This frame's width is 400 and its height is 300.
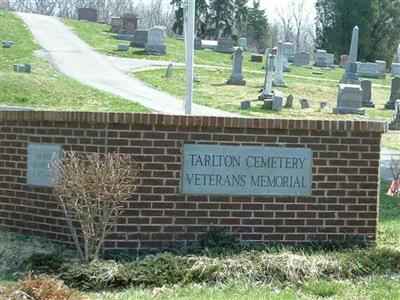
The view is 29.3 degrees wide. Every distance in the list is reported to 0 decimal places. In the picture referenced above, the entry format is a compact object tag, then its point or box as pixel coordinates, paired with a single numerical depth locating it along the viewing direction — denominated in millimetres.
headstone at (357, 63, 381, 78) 45406
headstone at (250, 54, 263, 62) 46281
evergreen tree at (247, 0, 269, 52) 73062
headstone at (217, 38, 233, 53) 50875
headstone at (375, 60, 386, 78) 46178
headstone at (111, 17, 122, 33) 53606
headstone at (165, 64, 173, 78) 32656
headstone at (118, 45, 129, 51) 41344
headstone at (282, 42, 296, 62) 49969
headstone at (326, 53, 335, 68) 50319
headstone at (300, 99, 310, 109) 27844
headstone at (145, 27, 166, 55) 41688
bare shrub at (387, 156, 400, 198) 11898
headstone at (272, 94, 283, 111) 26250
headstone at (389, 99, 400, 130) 26047
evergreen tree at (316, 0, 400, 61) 56562
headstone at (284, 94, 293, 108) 27623
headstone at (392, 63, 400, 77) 48094
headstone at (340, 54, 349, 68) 52469
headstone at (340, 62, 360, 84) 33156
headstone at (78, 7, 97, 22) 65500
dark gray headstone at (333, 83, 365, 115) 26938
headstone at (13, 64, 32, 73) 28781
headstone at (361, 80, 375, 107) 30453
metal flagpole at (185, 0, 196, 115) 11762
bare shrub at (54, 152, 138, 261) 6672
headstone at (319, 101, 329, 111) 28036
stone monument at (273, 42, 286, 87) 33966
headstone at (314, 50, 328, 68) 49719
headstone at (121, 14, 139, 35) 52028
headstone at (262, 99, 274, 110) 26344
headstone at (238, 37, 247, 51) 55925
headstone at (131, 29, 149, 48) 44156
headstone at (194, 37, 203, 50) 51009
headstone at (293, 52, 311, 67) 48500
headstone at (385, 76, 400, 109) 30458
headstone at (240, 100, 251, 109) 25797
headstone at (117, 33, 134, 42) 48875
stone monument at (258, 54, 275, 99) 28220
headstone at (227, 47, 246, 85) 32781
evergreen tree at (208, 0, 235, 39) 64688
